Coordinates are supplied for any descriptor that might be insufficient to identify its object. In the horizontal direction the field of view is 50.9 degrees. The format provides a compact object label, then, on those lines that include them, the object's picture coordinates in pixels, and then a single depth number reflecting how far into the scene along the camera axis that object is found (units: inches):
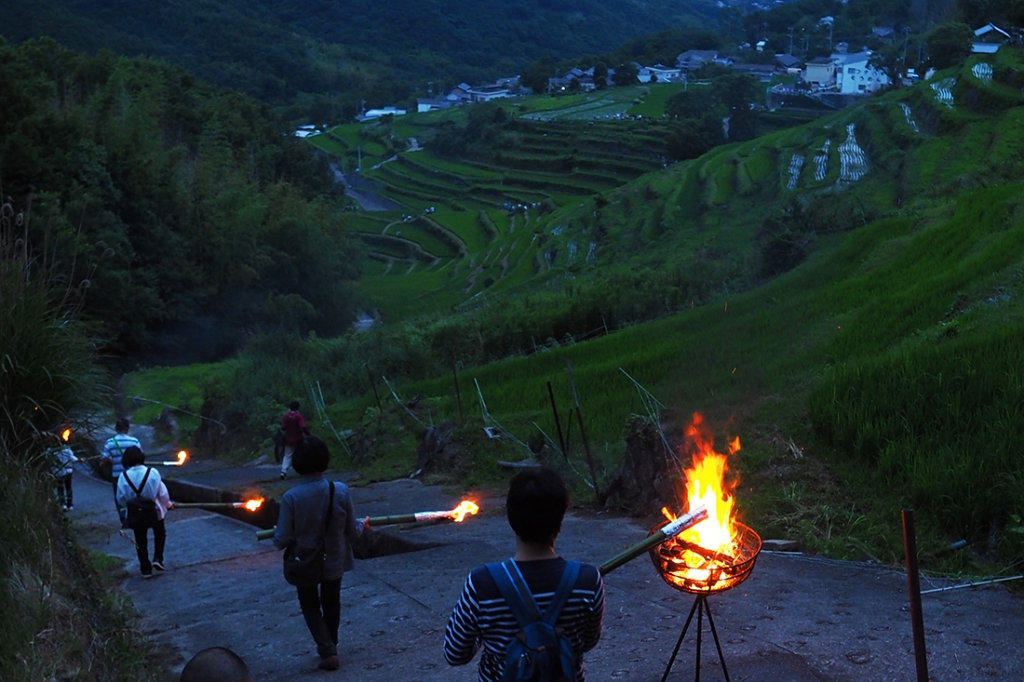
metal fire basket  148.7
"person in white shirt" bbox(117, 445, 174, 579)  361.7
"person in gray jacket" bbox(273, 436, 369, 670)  221.9
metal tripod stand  156.6
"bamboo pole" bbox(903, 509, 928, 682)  130.5
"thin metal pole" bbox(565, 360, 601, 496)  376.7
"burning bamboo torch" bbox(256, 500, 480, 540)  187.5
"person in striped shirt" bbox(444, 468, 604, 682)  122.7
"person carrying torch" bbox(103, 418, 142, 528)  443.5
